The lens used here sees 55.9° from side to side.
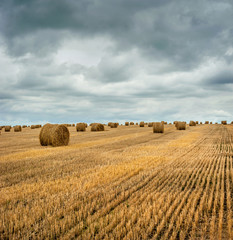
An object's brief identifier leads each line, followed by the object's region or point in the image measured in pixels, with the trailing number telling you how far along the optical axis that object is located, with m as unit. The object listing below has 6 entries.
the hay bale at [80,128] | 34.78
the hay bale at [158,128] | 28.70
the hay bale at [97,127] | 33.53
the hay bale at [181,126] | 34.91
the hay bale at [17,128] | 37.09
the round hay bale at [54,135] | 16.52
